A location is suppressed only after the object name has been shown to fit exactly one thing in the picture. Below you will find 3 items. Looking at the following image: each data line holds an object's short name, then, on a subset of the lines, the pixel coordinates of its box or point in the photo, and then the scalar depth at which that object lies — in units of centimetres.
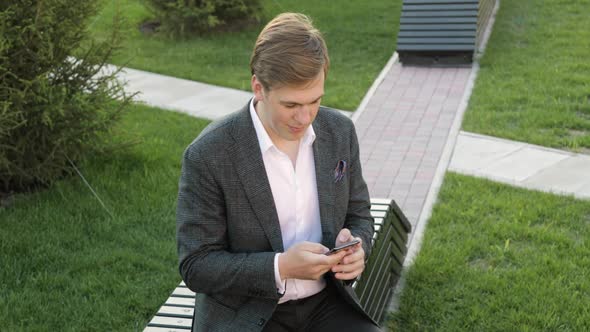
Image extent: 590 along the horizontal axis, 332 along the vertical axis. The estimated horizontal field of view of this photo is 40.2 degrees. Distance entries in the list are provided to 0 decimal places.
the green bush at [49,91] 618
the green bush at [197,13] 1210
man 306
